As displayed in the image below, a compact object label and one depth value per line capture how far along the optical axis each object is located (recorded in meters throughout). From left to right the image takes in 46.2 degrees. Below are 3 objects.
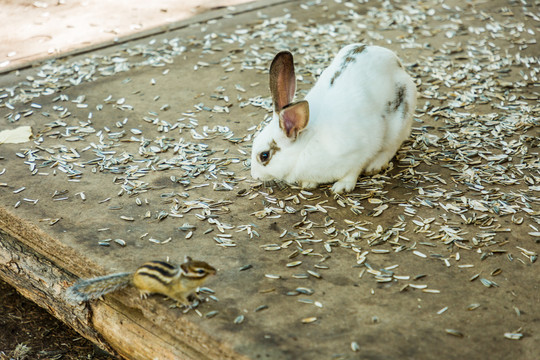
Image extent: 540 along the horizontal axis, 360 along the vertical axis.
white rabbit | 3.69
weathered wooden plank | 2.82
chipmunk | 2.78
